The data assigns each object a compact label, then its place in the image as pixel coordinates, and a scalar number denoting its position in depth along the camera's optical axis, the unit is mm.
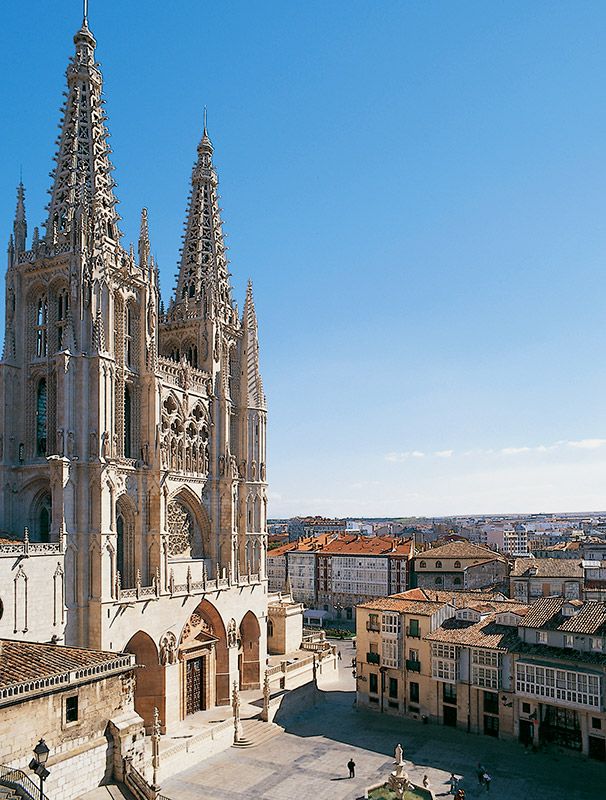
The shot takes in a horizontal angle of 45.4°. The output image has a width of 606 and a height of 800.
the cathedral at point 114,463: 45000
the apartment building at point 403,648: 54375
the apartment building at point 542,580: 76438
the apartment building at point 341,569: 102812
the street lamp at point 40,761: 19266
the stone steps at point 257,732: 49250
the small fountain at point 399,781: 37625
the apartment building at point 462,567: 88125
